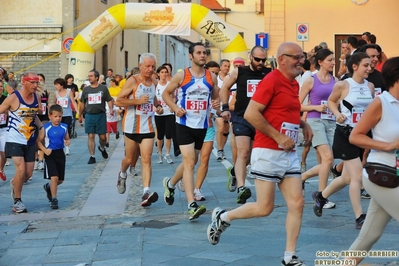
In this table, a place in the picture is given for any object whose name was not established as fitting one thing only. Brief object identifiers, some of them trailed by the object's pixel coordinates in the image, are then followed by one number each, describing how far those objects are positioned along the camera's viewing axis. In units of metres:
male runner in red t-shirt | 6.28
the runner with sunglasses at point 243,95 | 10.04
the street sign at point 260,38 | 27.94
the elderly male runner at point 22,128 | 10.54
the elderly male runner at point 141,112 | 10.38
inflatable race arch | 27.17
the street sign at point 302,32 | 21.23
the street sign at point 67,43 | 29.20
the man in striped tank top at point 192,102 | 9.44
